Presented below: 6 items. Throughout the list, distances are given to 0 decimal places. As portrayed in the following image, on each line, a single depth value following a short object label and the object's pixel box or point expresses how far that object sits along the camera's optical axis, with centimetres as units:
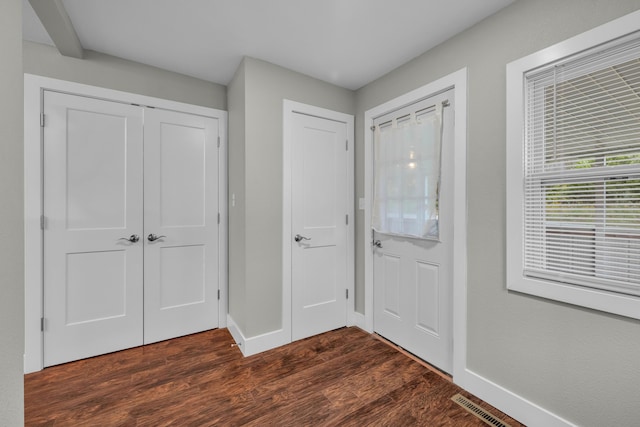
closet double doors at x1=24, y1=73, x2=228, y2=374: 201
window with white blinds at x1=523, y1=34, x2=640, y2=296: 128
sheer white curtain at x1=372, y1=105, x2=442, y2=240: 215
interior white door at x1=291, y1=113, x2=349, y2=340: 259
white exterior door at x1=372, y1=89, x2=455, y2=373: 208
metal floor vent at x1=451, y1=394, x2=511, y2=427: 160
